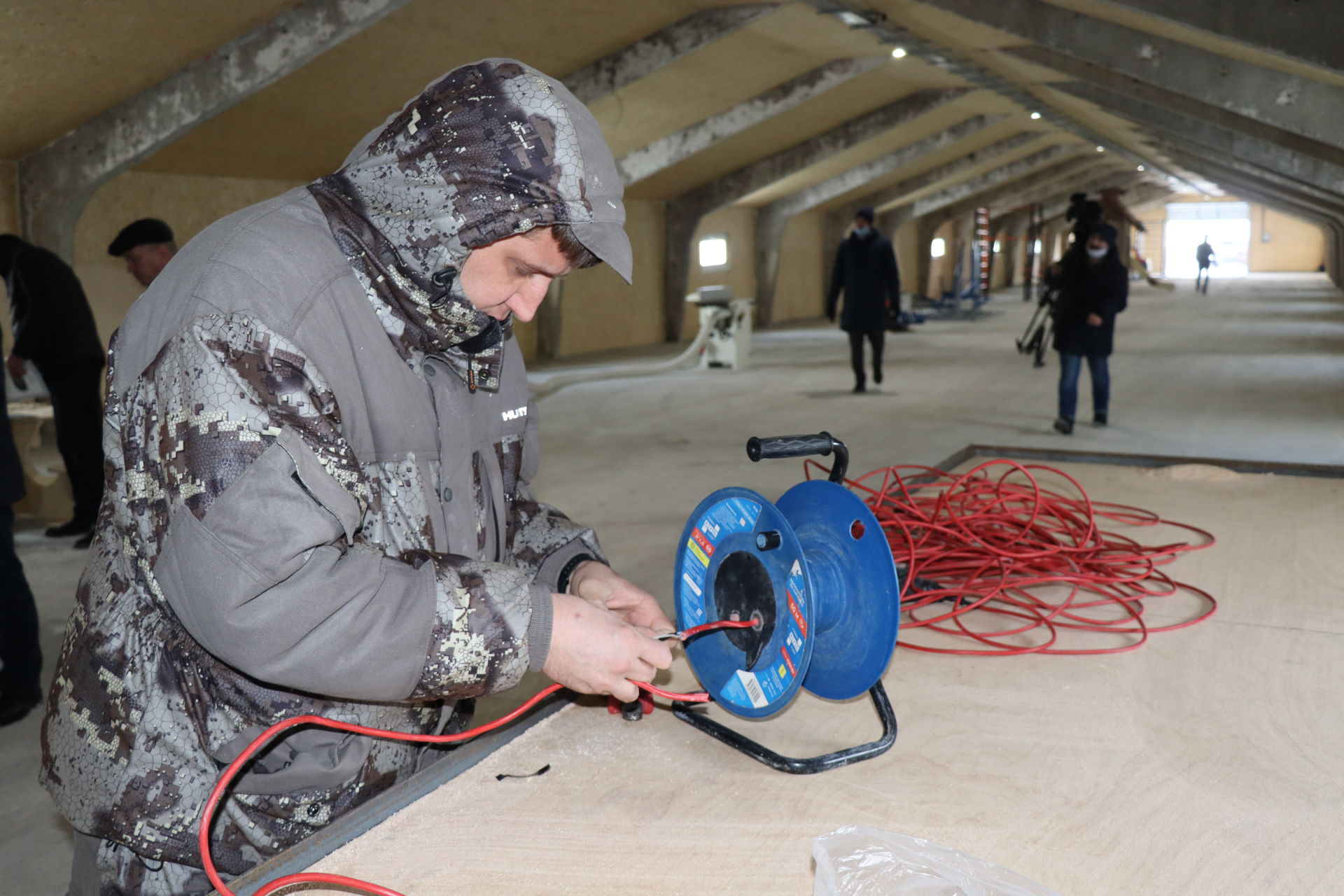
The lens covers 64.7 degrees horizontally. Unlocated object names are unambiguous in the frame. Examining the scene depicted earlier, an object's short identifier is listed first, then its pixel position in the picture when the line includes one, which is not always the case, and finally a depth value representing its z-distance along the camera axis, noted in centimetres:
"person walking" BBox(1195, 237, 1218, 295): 2225
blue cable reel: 117
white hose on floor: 929
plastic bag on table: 98
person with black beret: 419
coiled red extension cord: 175
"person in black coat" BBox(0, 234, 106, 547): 423
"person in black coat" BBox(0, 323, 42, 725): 275
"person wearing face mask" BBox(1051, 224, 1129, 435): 563
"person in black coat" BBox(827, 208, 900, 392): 760
